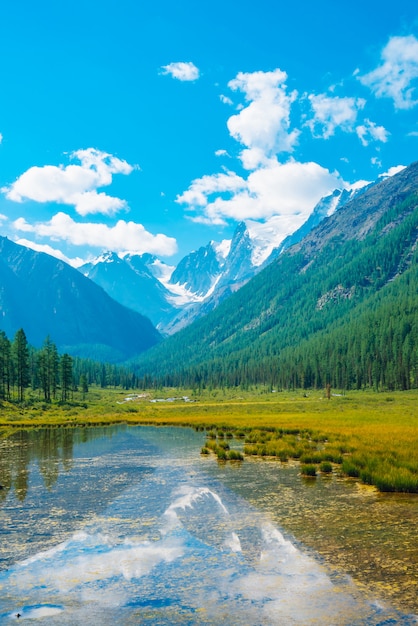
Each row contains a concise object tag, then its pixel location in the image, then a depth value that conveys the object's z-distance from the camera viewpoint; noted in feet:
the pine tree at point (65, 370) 423.23
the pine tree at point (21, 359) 377.71
